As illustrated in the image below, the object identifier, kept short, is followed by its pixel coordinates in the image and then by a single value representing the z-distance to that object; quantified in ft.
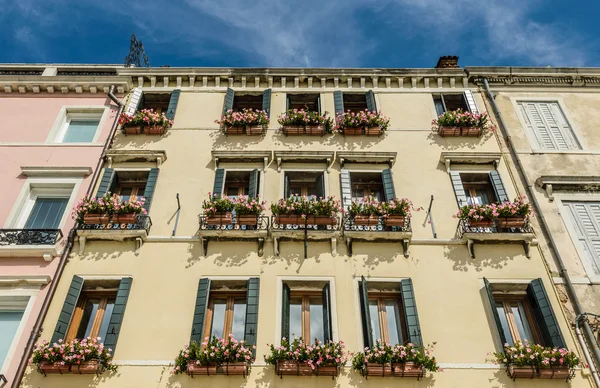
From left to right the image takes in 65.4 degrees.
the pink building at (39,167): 36.68
